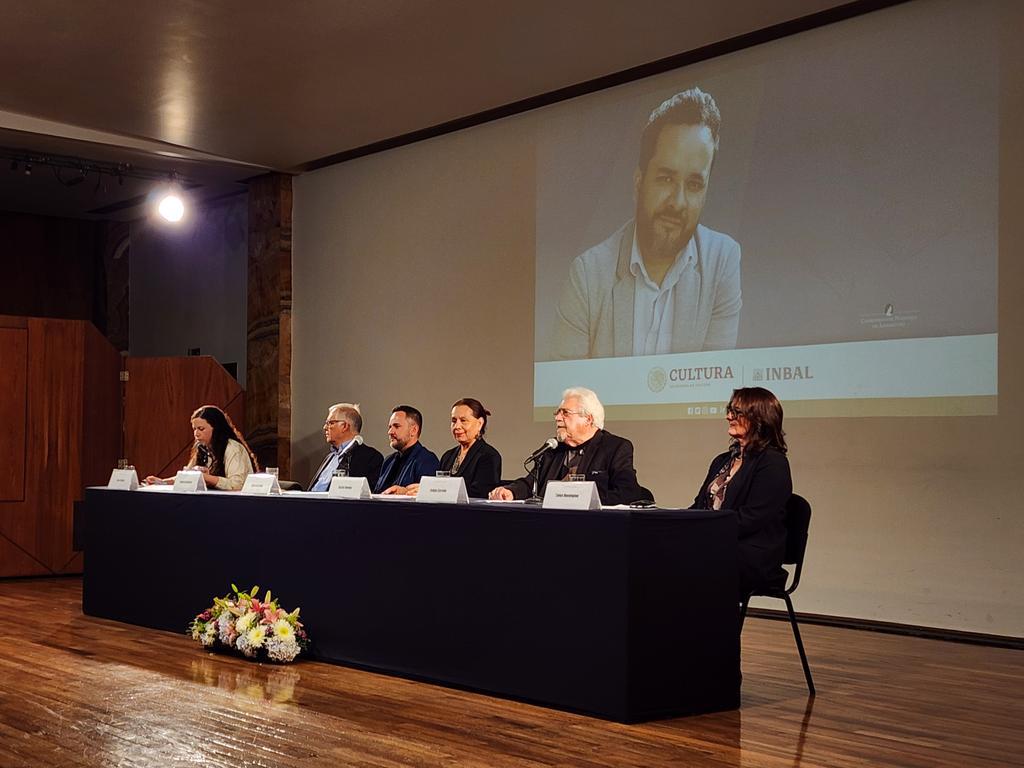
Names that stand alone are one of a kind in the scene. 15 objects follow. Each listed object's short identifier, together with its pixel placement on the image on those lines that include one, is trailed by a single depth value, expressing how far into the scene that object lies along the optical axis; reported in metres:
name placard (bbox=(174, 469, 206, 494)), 5.92
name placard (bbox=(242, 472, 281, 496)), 5.42
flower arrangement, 4.89
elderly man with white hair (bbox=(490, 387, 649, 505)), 4.93
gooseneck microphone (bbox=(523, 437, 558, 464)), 4.49
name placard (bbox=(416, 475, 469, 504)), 4.54
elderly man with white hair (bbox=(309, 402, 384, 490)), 6.30
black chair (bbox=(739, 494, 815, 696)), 4.32
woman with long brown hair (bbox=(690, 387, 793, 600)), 4.25
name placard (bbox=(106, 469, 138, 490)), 6.43
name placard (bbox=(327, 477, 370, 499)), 4.91
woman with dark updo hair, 5.73
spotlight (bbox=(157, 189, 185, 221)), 9.55
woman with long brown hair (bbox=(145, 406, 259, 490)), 6.92
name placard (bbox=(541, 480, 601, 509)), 4.00
